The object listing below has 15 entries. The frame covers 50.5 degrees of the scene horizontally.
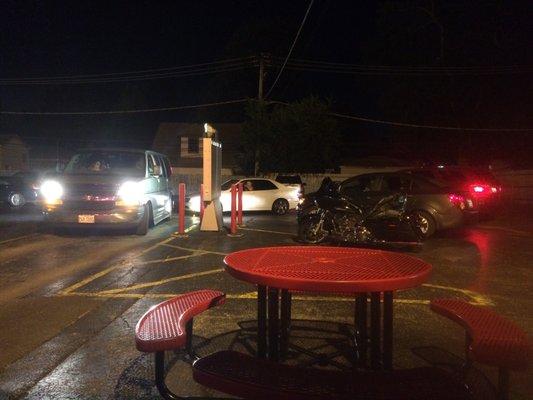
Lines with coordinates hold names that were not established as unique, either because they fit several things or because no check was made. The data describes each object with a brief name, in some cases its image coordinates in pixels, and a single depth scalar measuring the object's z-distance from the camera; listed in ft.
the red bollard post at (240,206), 49.61
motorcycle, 36.11
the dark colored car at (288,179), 82.89
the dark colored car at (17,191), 73.46
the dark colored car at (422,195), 42.70
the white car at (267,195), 68.74
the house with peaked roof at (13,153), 160.86
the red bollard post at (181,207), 43.08
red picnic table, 11.97
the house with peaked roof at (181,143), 134.00
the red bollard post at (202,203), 42.98
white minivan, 40.37
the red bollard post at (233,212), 43.80
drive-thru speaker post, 42.78
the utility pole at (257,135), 105.19
